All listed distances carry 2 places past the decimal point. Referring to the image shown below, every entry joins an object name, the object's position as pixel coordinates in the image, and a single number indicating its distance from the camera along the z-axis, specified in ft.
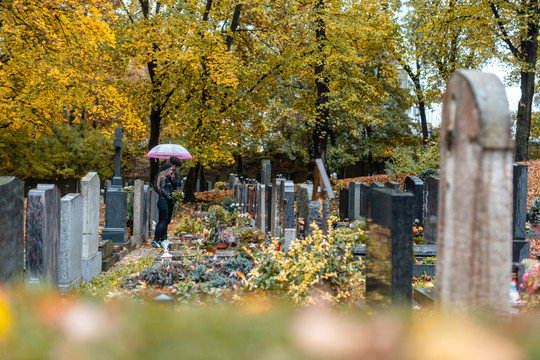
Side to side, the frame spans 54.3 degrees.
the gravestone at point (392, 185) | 36.58
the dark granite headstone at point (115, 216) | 37.96
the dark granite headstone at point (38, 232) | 20.07
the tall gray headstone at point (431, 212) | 31.83
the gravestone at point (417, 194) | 35.91
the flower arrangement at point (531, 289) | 14.92
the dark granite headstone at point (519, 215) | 27.35
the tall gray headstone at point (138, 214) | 40.93
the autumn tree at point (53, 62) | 42.27
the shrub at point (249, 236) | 36.52
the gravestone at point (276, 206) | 33.96
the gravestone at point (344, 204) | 49.58
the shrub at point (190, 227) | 42.93
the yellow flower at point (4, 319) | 5.65
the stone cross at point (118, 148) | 57.12
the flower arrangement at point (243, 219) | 46.10
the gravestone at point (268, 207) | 38.19
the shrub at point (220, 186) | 91.25
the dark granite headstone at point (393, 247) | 14.62
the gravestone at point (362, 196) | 38.98
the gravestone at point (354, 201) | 45.88
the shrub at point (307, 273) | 17.17
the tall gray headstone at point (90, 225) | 27.71
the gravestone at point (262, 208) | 41.98
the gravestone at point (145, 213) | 44.29
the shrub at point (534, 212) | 38.27
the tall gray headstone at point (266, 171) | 62.90
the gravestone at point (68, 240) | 23.88
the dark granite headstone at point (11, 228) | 16.65
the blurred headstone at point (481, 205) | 8.87
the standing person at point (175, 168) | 36.18
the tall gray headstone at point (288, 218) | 28.50
